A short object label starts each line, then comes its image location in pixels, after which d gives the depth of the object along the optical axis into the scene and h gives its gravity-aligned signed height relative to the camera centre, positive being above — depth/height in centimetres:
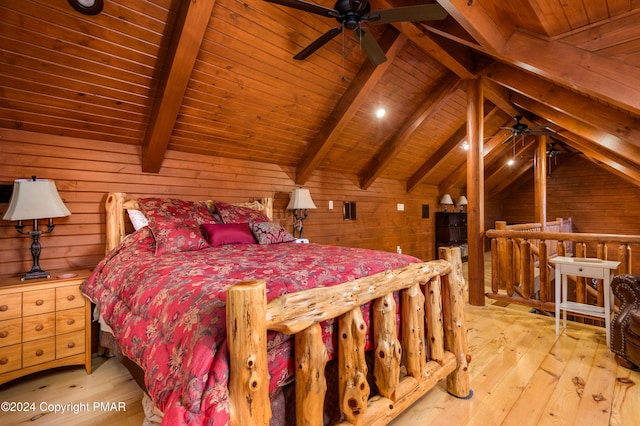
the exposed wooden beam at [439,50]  275 +169
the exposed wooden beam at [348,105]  319 +129
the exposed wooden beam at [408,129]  418 +127
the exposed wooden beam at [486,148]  558 +128
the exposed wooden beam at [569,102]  284 +113
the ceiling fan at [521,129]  448 +122
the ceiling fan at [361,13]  187 +128
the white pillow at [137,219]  261 -3
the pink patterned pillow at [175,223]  228 -6
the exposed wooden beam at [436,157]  550 +106
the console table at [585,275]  238 -54
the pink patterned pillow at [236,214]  293 +0
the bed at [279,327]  89 -46
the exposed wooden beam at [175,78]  216 +111
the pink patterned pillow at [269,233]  282 -18
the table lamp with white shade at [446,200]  680 +27
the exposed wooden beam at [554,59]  191 +110
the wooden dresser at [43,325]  184 -71
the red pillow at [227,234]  255 -17
